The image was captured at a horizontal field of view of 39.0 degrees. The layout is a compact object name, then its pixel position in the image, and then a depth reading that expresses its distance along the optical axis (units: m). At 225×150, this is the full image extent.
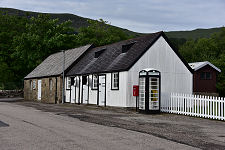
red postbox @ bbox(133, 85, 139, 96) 21.19
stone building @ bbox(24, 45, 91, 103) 34.31
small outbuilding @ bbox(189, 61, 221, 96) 40.92
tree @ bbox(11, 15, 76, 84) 57.44
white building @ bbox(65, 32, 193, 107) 23.06
